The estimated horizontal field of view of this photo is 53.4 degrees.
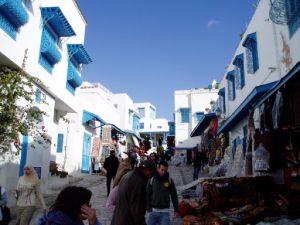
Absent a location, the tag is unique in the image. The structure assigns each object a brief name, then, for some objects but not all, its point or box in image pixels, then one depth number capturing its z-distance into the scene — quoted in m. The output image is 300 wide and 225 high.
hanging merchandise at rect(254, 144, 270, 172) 7.59
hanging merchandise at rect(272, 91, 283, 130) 6.61
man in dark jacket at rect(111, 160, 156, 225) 3.67
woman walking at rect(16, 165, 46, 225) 6.12
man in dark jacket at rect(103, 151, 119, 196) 9.84
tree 8.66
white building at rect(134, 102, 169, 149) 54.56
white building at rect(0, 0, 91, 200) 9.26
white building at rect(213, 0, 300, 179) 7.25
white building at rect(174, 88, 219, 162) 35.00
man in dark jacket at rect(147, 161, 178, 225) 4.98
